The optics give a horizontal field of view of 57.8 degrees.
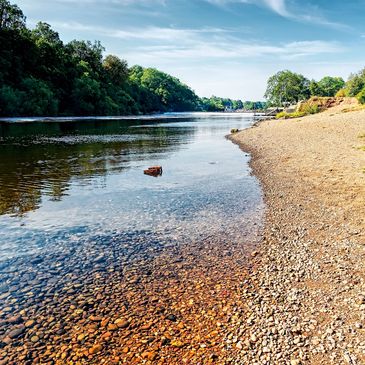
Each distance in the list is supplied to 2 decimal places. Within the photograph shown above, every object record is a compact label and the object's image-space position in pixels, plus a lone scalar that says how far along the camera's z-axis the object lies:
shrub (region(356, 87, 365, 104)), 77.59
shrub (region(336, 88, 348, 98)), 117.62
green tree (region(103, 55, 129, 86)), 164.88
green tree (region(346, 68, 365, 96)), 116.44
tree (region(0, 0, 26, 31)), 112.00
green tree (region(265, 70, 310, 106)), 179.59
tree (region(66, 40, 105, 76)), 161.38
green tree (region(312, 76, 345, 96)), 177.71
